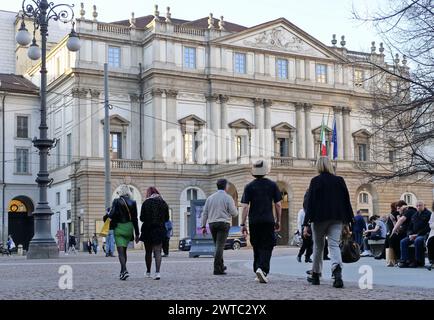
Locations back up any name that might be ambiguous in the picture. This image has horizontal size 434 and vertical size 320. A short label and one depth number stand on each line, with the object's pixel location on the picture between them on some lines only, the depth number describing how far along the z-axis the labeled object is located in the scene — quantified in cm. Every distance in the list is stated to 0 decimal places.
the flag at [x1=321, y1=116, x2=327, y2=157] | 4599
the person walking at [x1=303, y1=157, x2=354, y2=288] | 1144
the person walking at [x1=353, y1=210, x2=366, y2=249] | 2675
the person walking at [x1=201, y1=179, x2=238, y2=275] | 1459
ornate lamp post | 2738
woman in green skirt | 1405
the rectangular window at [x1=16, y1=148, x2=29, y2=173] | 6084
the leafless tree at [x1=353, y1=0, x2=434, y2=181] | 1919
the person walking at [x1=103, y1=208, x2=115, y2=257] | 3463
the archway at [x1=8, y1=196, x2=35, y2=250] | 6125
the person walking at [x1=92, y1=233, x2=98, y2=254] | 4597
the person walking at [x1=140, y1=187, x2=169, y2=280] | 1430
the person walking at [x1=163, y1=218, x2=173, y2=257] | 2717
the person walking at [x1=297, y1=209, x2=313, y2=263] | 1930
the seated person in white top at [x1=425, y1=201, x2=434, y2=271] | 1570
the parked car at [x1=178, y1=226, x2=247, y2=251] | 4525
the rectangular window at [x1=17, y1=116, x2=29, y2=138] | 6091
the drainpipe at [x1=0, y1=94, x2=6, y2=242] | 5969
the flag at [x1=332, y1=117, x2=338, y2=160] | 4946
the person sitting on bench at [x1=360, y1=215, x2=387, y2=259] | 2367
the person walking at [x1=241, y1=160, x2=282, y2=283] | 1264
